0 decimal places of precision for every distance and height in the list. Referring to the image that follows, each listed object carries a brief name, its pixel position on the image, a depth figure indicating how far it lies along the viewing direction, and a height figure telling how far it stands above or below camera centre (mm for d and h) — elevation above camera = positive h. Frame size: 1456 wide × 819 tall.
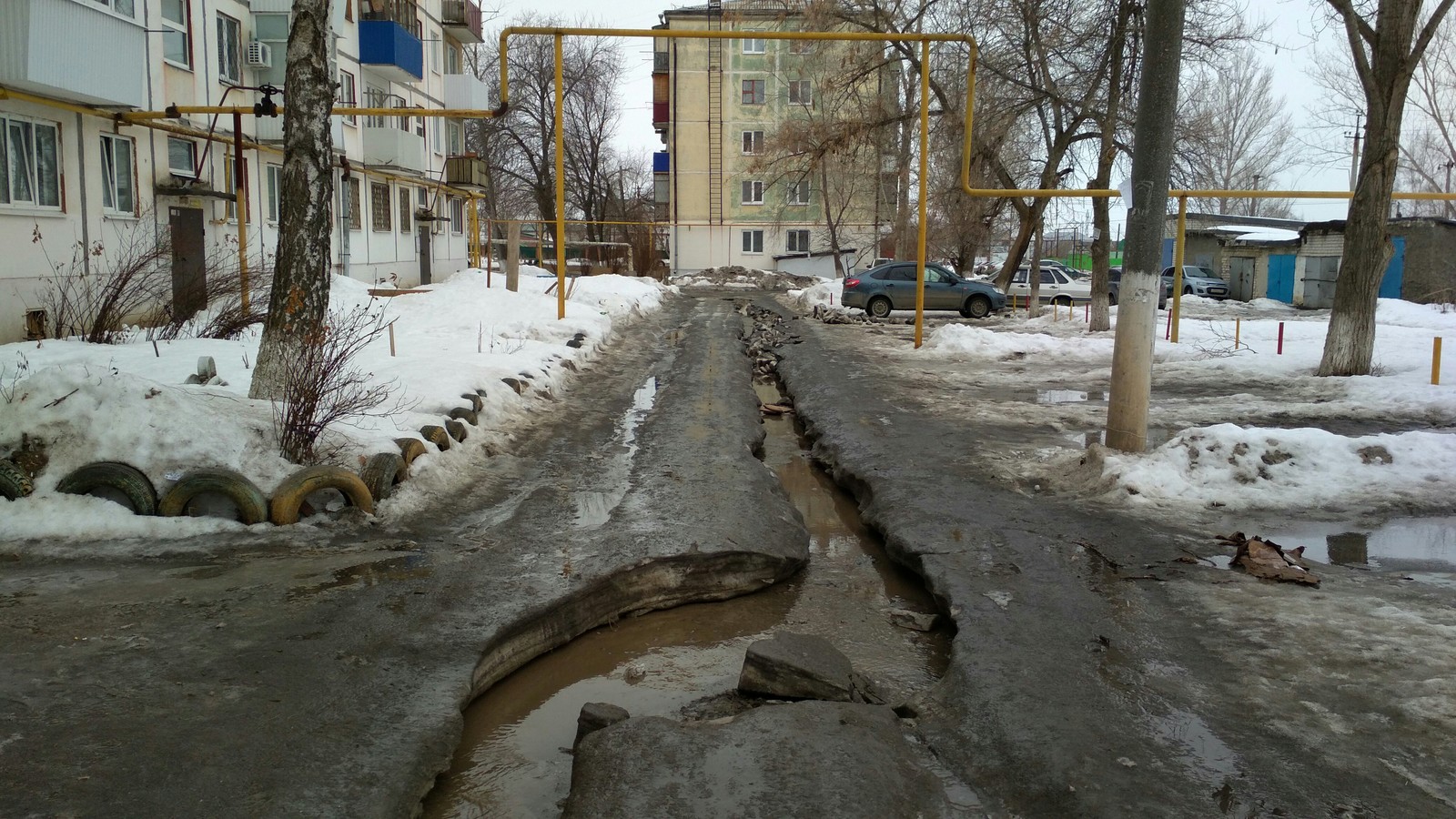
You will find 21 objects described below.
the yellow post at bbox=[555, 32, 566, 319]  16766 +612
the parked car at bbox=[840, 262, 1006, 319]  30156 -658
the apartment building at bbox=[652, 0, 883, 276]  57000 +5362
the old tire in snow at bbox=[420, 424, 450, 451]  8570 -1396
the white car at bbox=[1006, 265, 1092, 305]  33844 -510
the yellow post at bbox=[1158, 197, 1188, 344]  18484 +266
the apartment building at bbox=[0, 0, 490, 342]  14453 +2246
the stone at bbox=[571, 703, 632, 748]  4191 -1803
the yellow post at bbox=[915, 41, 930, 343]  17673 +2193
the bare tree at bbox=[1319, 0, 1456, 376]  12359 +1838
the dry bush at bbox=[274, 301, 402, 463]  7258 -981
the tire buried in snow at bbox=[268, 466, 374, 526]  6805 -1492
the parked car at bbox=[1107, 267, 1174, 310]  32688 -549
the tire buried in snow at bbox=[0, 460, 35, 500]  6484 -1377
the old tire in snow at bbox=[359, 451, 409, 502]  7324 -1472
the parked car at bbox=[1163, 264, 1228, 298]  38125 -409
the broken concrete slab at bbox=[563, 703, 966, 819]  3477 -1766
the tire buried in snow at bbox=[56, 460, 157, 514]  6555 -1390
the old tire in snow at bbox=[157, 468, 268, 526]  6680 -1472
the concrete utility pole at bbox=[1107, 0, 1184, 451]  8719 +435
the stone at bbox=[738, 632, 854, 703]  4504 -1747
